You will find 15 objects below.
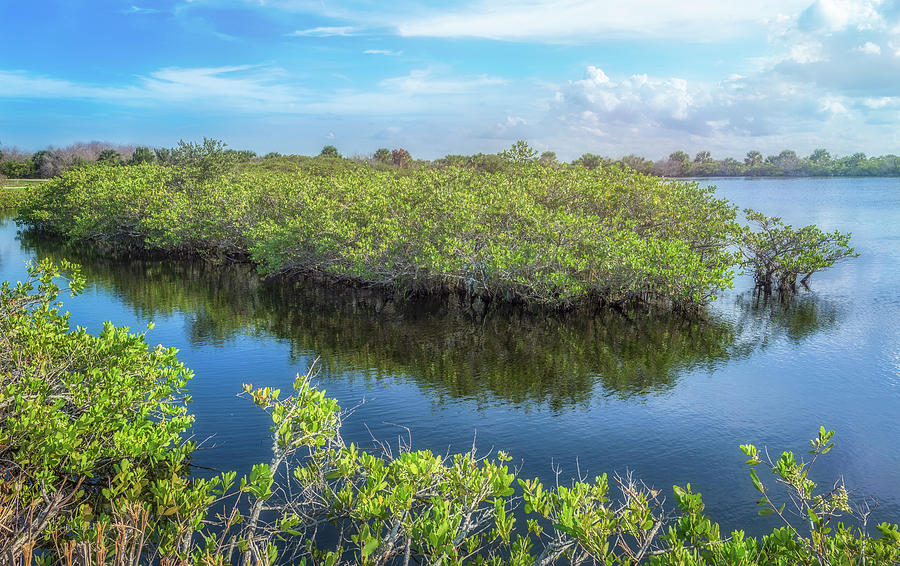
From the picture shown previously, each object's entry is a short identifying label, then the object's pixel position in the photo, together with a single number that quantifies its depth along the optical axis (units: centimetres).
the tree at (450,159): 7402
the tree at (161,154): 6502
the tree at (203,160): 4759
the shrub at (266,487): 636
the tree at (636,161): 10005
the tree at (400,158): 8669
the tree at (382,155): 8975
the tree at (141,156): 8284
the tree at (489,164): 6258
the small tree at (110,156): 8802
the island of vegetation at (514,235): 2355
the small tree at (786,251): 2641
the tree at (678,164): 14850
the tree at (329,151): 9168
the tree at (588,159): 8361
